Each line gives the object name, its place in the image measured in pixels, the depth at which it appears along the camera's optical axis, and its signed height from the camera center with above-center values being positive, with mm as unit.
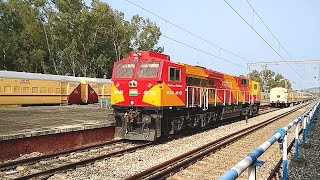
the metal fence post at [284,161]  6145 -1155
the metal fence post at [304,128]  11945 -994
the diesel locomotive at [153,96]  12984 +113
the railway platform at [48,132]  10330 -1237
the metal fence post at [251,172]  3514 -785
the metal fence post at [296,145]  9346 -1301
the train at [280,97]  46500 +416
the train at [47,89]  27344 +812
